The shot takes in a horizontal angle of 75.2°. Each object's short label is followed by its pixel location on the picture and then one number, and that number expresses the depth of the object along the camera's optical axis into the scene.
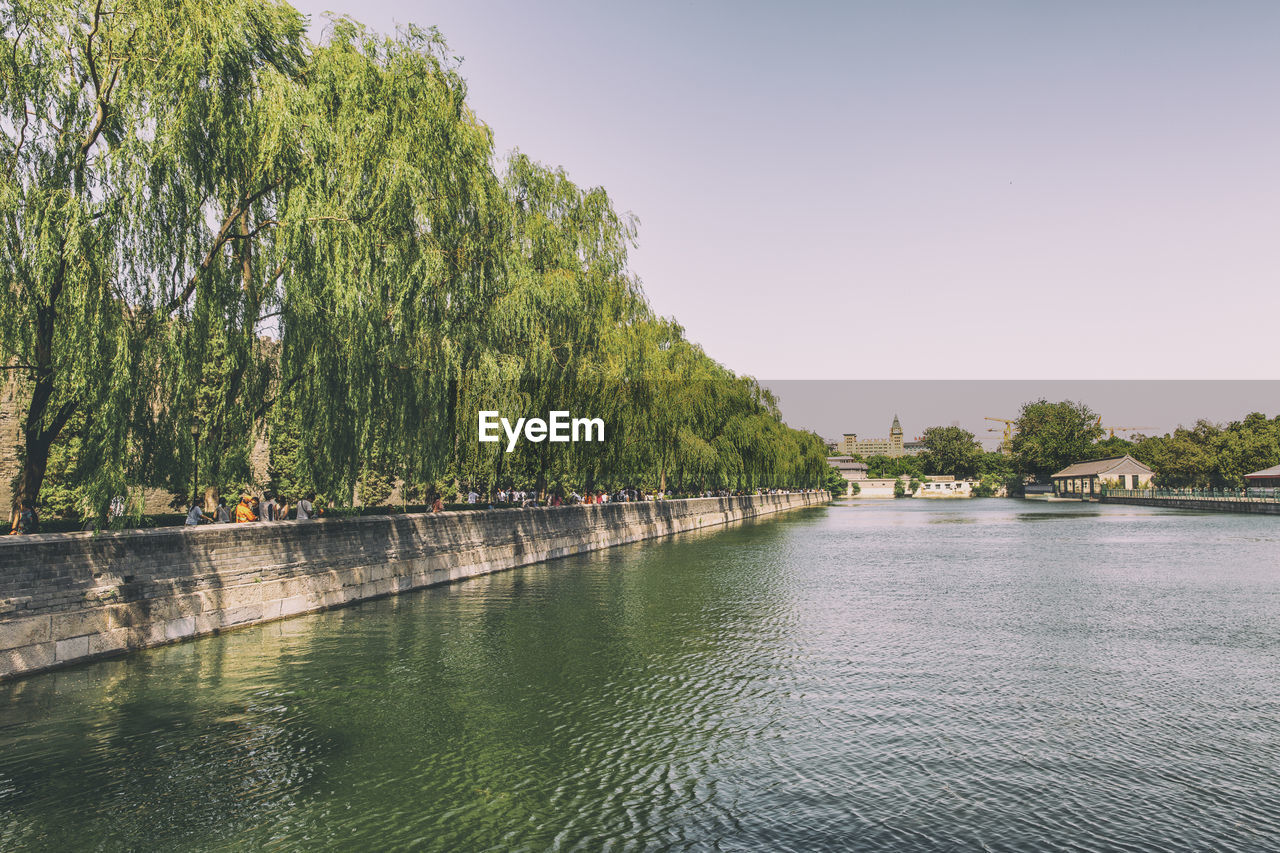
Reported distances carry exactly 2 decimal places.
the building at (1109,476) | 108.25
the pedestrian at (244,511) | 18.44
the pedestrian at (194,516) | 16.88
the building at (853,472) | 162.12
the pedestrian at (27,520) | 13.01
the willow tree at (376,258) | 15.45
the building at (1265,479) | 69.45
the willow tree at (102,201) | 11.95
